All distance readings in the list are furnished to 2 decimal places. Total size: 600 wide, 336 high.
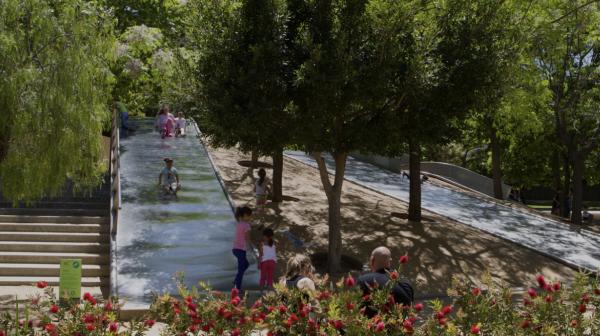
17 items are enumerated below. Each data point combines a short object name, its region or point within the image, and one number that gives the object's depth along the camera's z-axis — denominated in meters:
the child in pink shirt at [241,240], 12.08
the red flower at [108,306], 5.88
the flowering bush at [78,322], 5.59
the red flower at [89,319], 5.57
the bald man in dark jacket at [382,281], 6.52
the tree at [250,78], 13.22
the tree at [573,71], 20.83
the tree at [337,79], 12.93
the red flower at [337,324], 5.52
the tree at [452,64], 13.82
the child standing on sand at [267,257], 11.72
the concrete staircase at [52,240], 14.55
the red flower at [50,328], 5.42
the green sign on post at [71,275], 11.45
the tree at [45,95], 10.17
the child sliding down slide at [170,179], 18.73
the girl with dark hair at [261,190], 17.44
